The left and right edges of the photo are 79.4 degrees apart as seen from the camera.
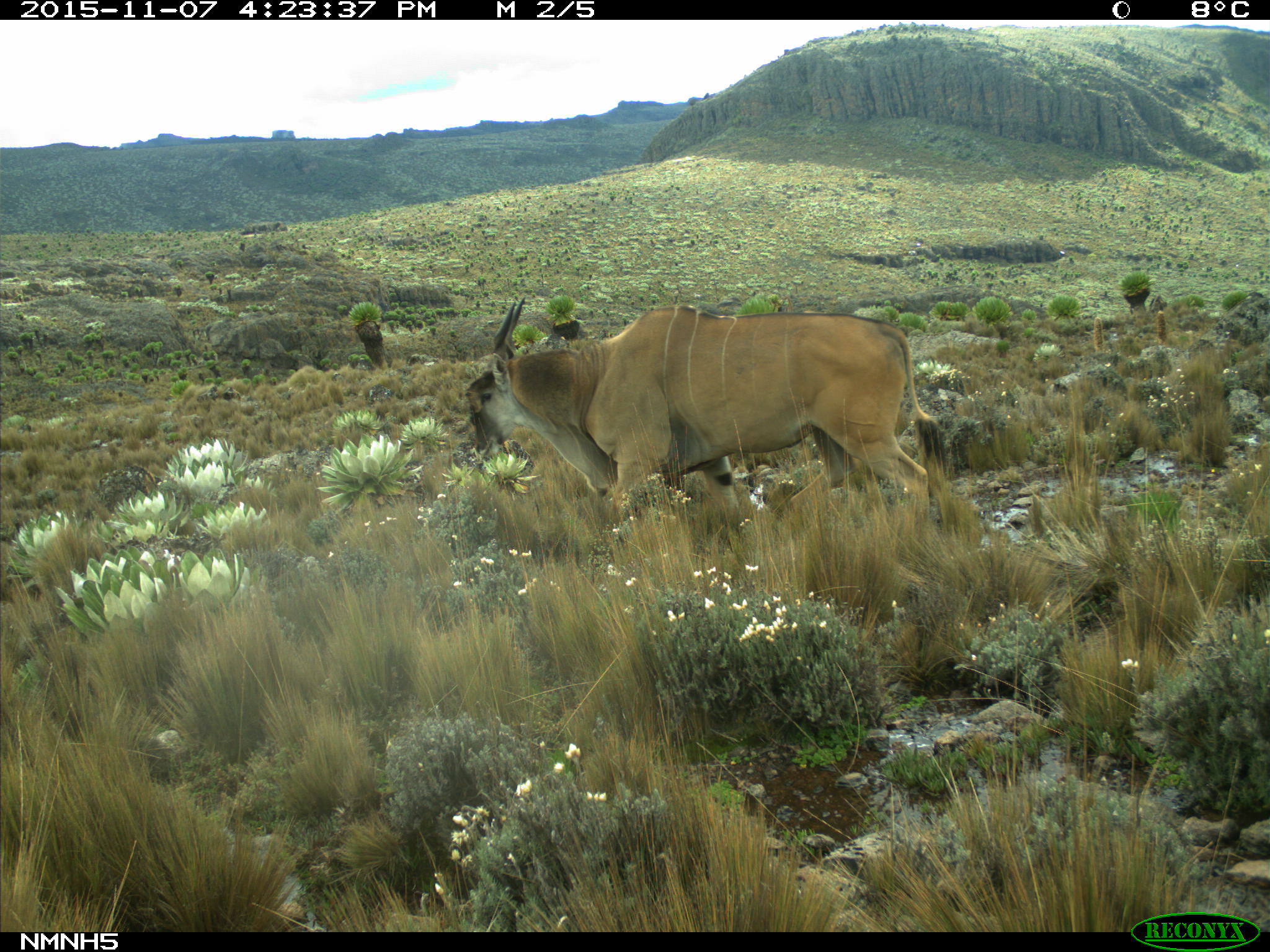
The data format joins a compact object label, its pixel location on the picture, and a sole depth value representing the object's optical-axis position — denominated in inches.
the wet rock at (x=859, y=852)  84.4
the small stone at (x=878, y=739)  113.3
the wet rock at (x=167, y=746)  121.7
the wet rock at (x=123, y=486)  423.2
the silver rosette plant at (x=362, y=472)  326.0
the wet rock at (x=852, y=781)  104.2
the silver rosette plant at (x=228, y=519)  267.0
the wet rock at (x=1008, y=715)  112.7
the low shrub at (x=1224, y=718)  86.1
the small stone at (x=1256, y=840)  80.2
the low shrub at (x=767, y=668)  116.6
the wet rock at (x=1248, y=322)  479.4
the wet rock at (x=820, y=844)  91.5
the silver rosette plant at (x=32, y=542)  265.6
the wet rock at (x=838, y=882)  76.4
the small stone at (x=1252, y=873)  76.0
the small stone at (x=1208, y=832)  83.4
